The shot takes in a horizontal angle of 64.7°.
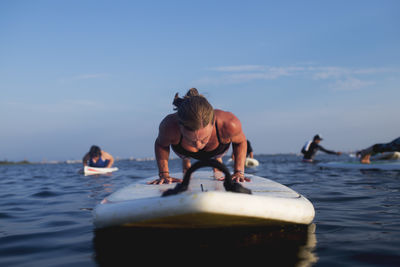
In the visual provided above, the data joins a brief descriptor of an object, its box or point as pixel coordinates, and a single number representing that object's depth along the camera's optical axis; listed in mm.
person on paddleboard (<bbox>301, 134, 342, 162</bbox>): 18484
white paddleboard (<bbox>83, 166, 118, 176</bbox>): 12810
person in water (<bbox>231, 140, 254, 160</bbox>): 17269
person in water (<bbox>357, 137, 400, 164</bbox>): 9900
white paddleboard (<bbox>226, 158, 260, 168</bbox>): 16430
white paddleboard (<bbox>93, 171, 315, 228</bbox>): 2180
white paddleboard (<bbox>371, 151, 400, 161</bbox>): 12977
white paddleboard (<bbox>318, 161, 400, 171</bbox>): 9698
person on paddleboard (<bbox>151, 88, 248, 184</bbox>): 3004
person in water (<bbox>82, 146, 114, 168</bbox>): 14305
